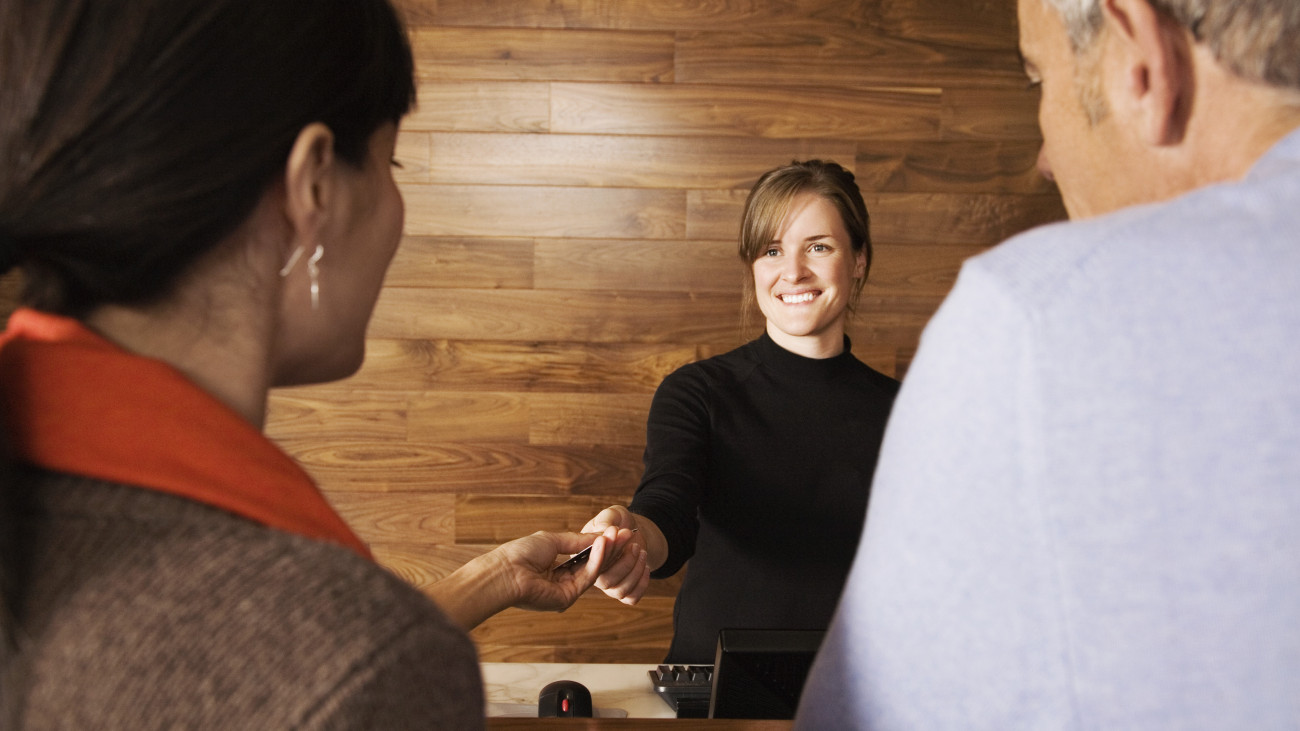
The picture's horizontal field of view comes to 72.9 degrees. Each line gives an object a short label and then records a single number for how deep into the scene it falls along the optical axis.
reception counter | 1.32
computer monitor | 0.99
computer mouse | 1.25
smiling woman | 1.94
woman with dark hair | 0.44
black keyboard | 1.26
